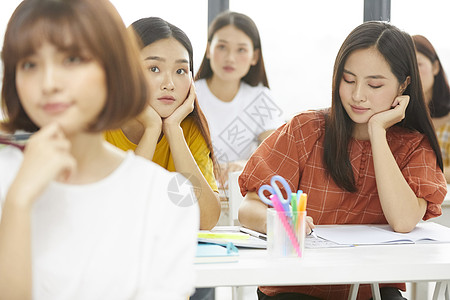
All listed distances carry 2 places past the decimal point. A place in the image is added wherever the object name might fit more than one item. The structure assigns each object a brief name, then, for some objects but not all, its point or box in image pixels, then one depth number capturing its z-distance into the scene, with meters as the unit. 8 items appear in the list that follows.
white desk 2.61
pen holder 2.70
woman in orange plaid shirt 3.07
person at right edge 4.92
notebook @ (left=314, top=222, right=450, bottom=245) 2.87
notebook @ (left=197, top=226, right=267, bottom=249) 2.77
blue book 2.65
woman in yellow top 3.06
